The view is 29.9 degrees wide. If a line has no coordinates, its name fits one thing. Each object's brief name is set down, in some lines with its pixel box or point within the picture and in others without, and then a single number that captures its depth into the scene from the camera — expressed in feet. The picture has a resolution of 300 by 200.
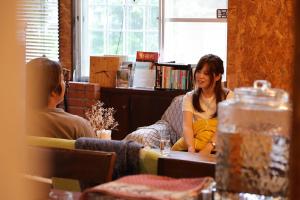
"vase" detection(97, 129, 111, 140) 13.44
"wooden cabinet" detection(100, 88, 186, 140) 18.16
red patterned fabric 4.36
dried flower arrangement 16.19
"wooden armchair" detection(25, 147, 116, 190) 7.12
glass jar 4.55
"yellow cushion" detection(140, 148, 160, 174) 7.91
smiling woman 13.20
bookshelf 17.70
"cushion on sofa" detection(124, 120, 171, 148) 14.94
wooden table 7.57
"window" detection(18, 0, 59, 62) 20.07
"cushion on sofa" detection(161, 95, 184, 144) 16.67
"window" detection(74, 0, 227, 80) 18.48
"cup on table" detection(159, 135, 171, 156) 8.12
